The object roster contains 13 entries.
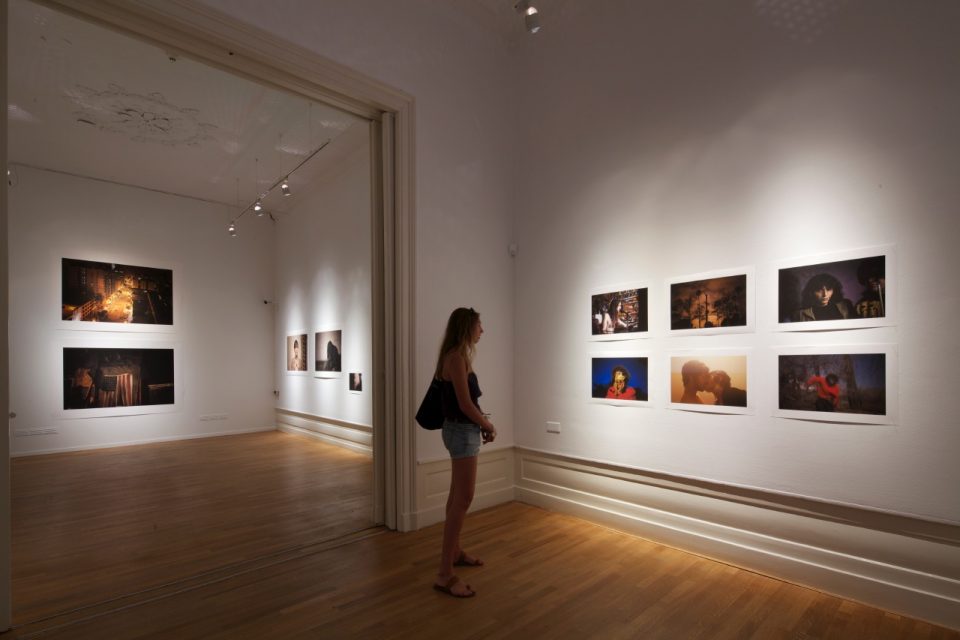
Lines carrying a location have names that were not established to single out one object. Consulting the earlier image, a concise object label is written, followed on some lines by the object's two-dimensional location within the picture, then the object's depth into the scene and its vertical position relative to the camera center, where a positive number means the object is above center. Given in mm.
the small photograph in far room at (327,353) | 11297 -661
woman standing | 3912 -818
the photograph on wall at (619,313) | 5371 +103
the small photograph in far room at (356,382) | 10414 -1192
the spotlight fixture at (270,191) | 9878 +3150
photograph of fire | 11094 +780
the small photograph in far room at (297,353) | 12742 -713
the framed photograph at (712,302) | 4594 +179
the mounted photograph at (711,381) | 4574 -572
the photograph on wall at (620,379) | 5332 -623
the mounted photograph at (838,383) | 3822 -511
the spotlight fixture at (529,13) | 4355 +2686
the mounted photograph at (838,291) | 3852 +233
